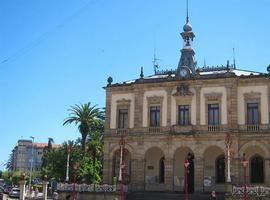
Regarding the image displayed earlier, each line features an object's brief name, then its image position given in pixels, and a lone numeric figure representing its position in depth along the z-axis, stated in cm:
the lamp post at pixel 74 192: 3060
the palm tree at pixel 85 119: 4400
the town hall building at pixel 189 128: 3018
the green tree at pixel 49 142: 7156
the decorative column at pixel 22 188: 3008
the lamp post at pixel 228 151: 2739
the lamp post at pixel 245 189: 2533
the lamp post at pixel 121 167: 2870
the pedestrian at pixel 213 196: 2653
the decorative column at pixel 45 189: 3350
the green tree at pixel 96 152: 4284
